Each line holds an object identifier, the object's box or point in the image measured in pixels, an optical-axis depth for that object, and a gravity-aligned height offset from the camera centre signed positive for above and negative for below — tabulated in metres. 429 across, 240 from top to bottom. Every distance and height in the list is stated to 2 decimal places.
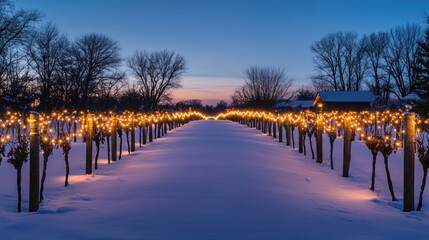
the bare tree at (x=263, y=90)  63.41 +3.28
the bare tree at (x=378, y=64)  67.25 +7.65
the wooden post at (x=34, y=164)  7.27 -0.90
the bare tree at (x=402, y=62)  63.31 +7.35
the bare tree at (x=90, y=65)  56.12 +5.71
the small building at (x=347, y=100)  68.69 +2.06
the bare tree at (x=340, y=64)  74.44 +8.12
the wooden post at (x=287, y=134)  21.59 -1.04
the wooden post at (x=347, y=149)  11.81 -0.92
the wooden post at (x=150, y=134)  23.45 -1.21
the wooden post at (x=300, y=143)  17.88 -1.19
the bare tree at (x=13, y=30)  29.17 +5.25
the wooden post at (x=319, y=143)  14.77 -0.97
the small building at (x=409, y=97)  50.20 +1.93
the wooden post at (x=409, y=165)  7.48 -0.84
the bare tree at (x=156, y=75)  81.88 +6.49
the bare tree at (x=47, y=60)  51.94 +5.76
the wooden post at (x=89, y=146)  11.59 -0.92
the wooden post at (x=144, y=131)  21.78 -1.00
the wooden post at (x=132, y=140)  18.48 -1.20
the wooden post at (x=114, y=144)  15.13 -1.12
